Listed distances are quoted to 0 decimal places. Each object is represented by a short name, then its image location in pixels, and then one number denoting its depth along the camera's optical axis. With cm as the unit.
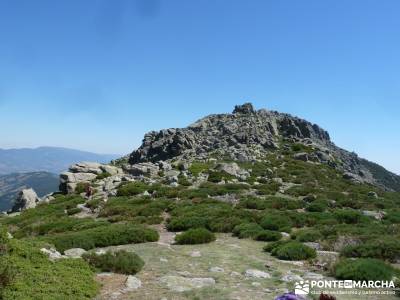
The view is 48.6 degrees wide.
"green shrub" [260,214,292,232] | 2102
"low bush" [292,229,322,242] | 1777
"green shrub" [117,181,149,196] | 3469
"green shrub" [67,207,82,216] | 2912
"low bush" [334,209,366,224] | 2405
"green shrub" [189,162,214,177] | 4621
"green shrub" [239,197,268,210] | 2814
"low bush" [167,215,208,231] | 2134
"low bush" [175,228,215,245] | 1750
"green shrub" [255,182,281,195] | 3515
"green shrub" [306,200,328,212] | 2816
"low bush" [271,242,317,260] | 1480
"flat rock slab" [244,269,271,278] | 1231
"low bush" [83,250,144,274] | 1252
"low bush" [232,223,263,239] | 1911
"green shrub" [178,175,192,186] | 3879
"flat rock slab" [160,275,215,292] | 1109
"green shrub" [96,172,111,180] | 4548
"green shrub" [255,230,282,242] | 1859
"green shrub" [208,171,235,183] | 4116
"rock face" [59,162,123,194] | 4163
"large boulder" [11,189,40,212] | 3875
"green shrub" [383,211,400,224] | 2583
